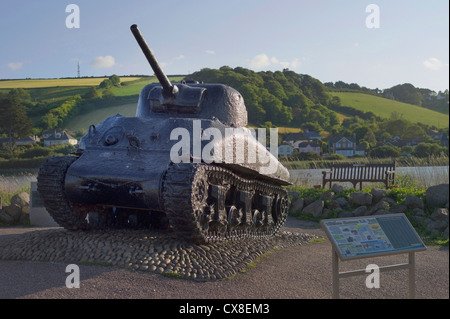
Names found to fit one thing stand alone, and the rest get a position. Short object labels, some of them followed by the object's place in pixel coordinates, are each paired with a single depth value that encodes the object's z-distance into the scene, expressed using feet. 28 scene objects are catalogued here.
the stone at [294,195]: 56.90
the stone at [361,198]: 51.16
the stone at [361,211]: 49.70
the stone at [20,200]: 49.60
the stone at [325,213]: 51.95
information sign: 20.52
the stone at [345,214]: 50.16
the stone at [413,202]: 46.73
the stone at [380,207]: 48.44
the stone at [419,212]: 45.91
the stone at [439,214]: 43.50
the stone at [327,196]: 53.57
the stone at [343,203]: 52.60
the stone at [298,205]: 55.57
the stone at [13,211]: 48.62
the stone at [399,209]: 47.57
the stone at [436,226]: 41.96
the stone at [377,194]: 51.04
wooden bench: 61.00
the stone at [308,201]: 55.37
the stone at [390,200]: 49.34
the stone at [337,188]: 55.91
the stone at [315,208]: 52.80
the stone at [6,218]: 48.06
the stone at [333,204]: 52.54
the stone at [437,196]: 46.32
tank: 29.30
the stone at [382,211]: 47.56
